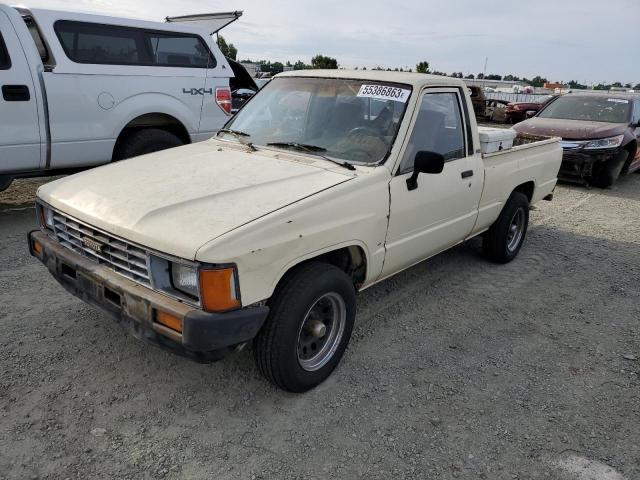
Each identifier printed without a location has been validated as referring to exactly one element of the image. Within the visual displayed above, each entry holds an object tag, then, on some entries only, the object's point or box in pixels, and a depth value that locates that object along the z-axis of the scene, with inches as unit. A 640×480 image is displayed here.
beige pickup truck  93.1
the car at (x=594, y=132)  341.1
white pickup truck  202.8
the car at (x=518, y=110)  756.6
